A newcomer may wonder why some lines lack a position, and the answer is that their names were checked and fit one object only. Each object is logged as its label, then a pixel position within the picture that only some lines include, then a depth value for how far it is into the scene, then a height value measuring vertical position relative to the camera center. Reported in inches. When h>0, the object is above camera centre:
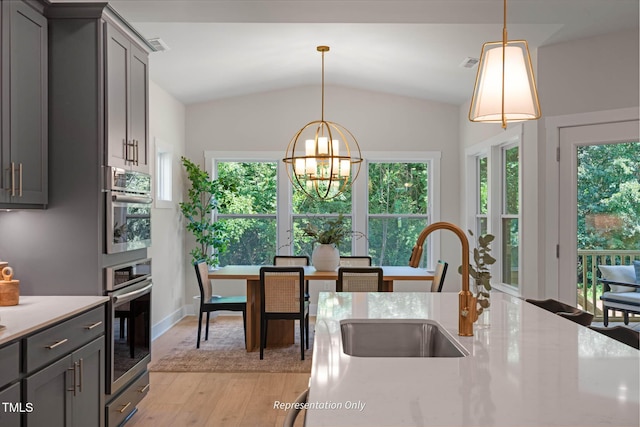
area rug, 185.2 -51.5
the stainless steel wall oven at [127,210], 117.4 +1.3
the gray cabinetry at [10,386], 79.7 -25.5
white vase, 216.1 -17.0
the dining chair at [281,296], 192.5 -28.5
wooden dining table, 204.1 -27.9
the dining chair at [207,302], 207.8 -33.7
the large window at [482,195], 244.2 +9.2
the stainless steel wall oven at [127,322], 118.6 -24.9
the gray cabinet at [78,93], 115.0 +25.8
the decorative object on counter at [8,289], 103.3 -13.9
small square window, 242.8 +18.4
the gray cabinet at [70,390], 89.3 -31.6
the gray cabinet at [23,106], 99.6 +21.1
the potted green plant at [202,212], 261.7 +1.7
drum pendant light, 76.1 +17.9
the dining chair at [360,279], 192.9 -22.8
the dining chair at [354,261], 236.2 -20.0
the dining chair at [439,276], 201.5 -23.2
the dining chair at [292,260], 238.2 -19.7
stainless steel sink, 84.4 -18.9
